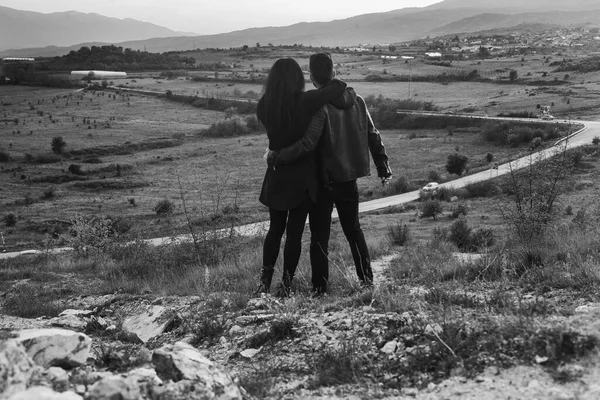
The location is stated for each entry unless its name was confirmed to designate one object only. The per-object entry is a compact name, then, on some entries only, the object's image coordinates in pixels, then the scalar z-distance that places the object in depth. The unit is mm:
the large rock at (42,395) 2439
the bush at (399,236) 12672
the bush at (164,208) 30719
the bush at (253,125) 61662
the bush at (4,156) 46812
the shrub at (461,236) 11814
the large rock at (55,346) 2920
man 4801
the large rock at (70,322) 5188
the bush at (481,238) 11086
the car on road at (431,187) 29859
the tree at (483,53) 114650
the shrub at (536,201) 7691
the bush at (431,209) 22325
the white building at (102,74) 111988
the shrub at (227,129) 59219
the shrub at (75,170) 43375
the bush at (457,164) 35406
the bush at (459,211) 21438
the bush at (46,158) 47812
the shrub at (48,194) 36625
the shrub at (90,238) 14719
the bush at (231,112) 68438
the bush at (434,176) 34625
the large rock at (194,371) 2744
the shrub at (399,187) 33156
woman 4746
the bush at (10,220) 30139
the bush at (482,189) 26766
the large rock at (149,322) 4594
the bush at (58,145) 50425
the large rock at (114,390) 2461
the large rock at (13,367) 2529
